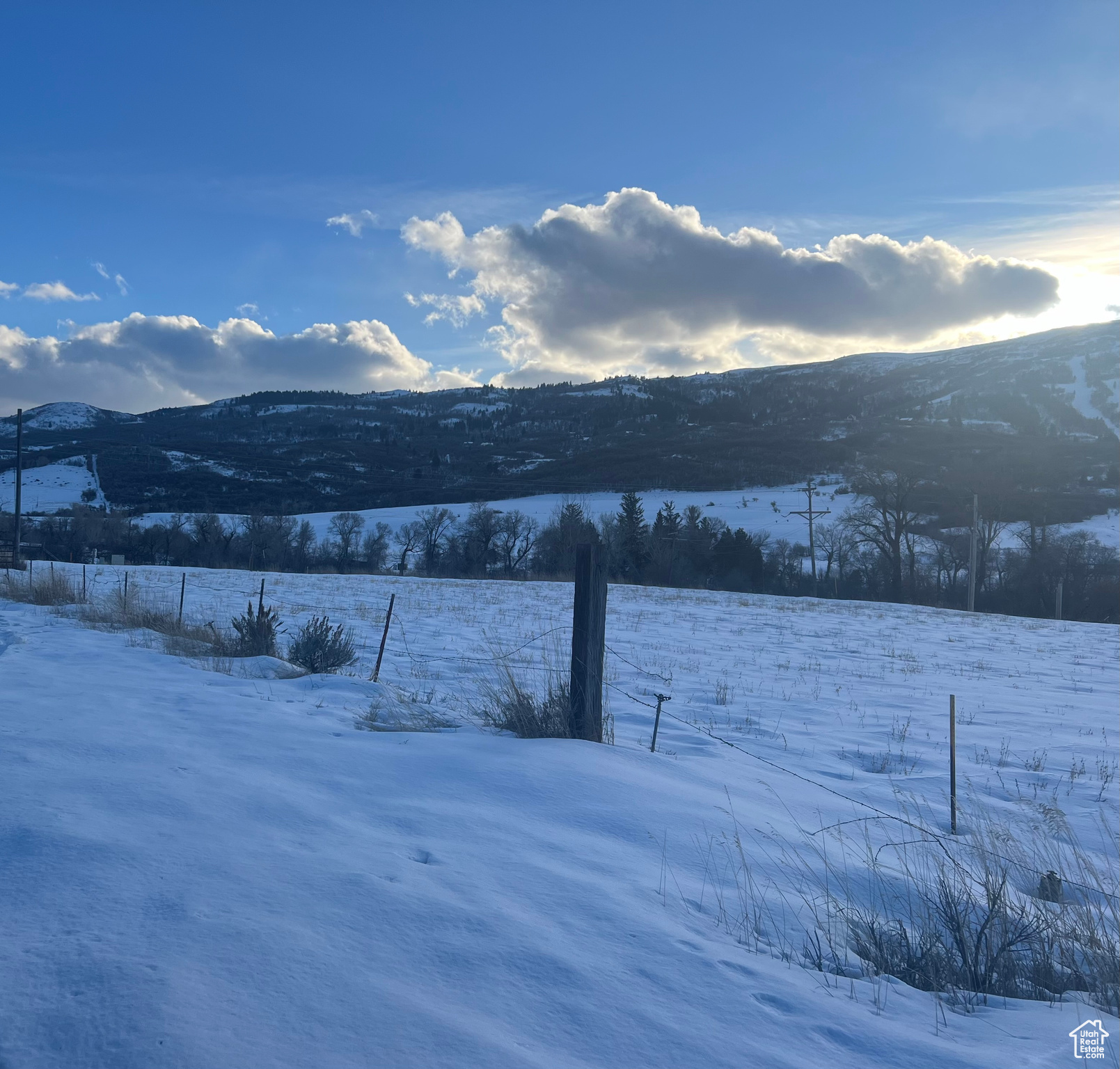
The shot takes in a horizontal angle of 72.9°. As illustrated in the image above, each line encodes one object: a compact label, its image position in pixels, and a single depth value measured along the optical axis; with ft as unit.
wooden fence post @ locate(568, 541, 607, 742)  20.22
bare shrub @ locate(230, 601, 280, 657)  33.01
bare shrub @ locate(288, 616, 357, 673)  31.76
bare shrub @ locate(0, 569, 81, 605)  52.03
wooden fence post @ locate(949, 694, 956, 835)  17.25
